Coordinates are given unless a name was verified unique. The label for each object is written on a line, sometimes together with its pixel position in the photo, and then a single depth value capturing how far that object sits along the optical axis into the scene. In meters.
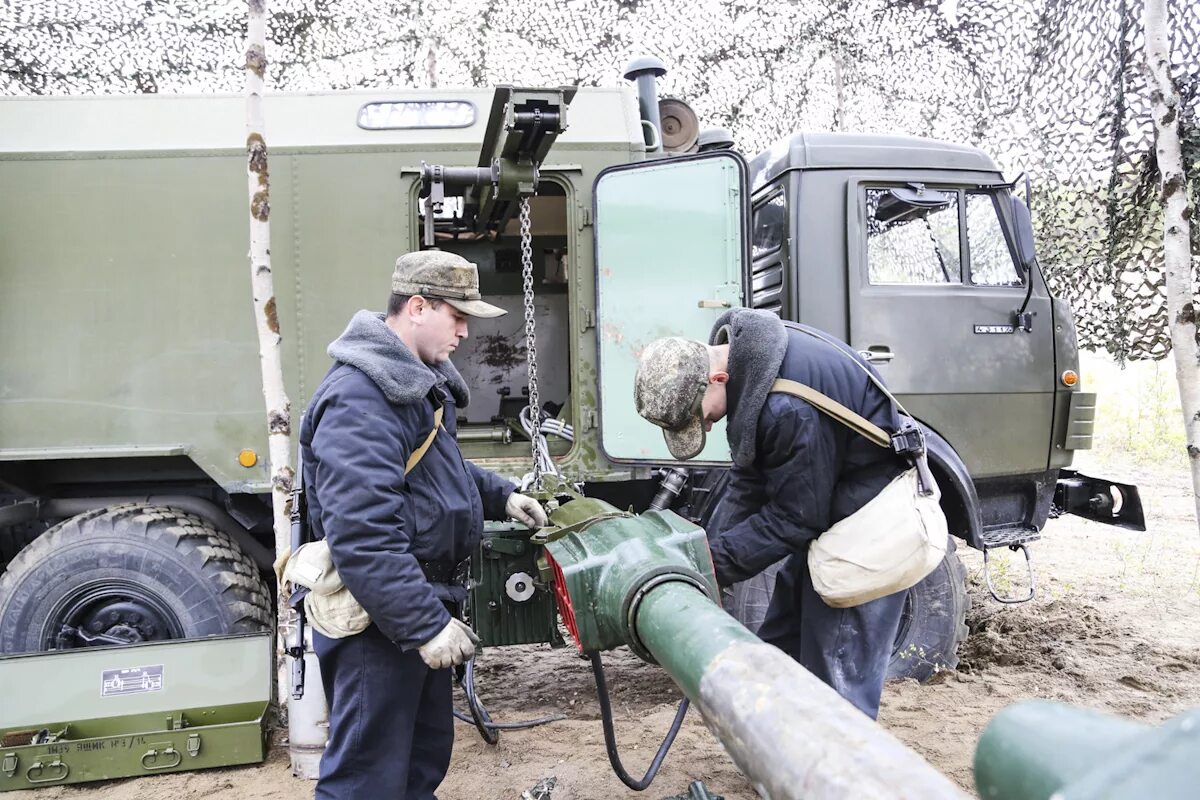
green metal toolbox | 3.47
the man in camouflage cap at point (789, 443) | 2.52
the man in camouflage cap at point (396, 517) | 2.19
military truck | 4.03
